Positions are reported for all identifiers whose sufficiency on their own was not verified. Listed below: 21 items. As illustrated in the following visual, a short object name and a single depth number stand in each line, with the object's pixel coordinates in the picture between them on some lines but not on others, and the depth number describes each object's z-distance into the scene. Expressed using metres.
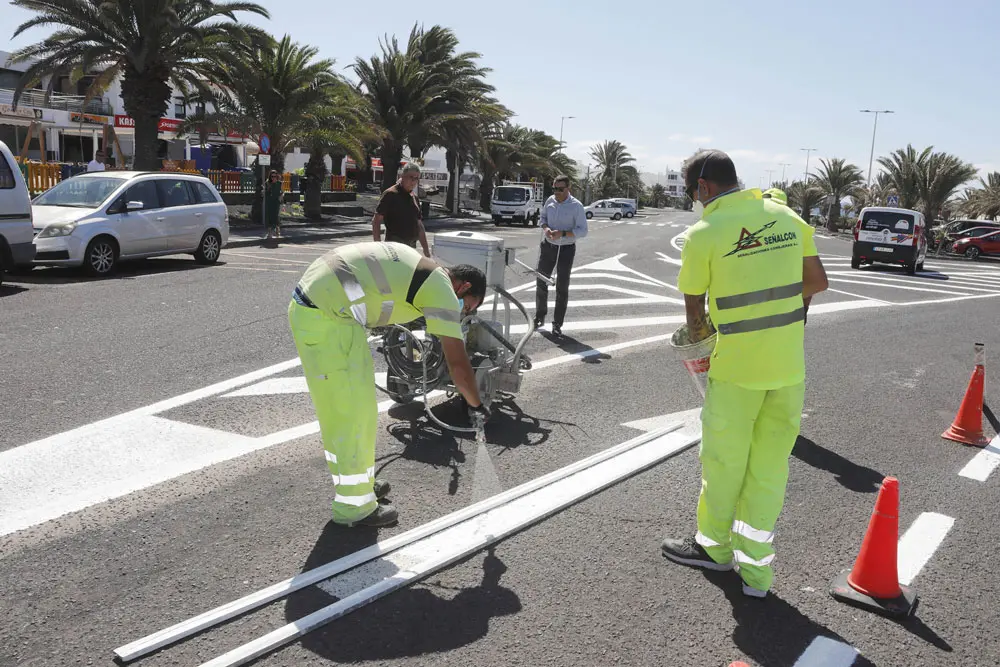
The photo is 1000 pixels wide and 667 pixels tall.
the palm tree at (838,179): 61.09
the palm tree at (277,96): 23.56
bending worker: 3.71
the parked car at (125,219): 12.56
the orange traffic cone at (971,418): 6.12
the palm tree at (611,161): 85.06
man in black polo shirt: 8.32
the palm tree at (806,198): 62.31
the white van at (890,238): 21.78
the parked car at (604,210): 53.19
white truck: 37.44
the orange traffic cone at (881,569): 3.52
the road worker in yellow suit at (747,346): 3.46
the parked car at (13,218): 11.09
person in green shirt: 19.89
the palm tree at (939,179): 41.31
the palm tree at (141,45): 19.58
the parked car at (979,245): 33.44
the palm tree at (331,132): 24.95
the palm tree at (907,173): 42.50
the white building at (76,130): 36.56
